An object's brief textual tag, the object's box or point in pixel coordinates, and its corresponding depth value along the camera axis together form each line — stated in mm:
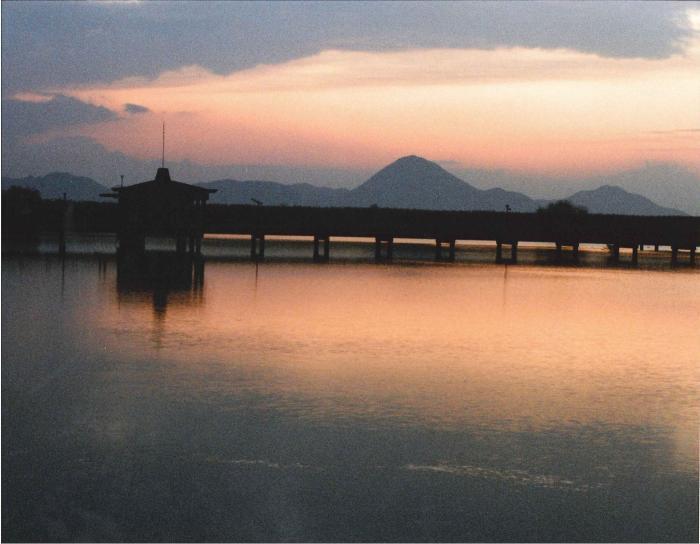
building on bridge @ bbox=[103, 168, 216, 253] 66688
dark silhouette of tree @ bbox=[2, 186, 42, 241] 79500
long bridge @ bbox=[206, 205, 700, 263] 80375
